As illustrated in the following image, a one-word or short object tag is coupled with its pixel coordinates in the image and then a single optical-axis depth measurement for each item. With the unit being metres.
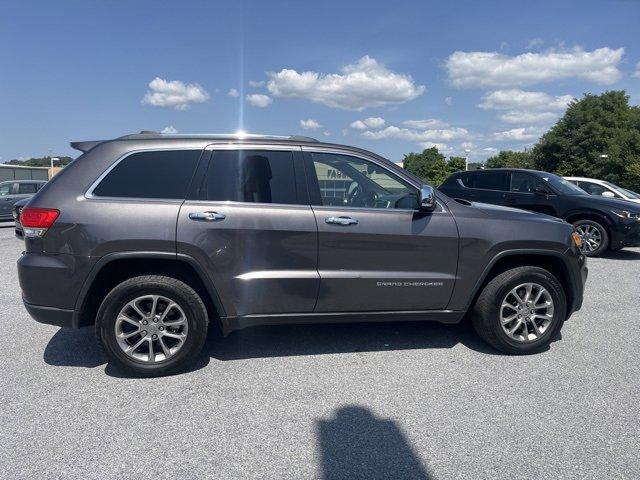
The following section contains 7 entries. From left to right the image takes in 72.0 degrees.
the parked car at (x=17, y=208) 10.38
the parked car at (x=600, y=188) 11.99
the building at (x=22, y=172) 39.47
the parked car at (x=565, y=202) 8.61
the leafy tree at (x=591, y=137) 39.19
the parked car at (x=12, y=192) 15.23
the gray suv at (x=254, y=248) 3.34
